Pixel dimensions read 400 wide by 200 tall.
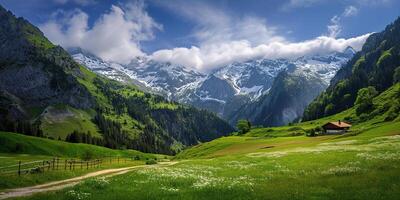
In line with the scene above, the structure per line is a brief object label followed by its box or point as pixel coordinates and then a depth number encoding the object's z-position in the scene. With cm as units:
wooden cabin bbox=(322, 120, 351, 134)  17412
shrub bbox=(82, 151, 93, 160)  14882
